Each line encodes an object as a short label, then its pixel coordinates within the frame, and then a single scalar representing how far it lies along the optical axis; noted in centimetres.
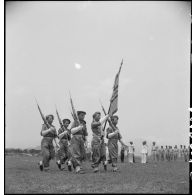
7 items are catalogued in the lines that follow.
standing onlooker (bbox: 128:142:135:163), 2463
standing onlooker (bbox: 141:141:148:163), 2422
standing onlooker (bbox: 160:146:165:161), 2981
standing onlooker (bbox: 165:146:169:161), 2955
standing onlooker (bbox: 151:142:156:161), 2920
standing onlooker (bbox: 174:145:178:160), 2931
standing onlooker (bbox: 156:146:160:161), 2927
